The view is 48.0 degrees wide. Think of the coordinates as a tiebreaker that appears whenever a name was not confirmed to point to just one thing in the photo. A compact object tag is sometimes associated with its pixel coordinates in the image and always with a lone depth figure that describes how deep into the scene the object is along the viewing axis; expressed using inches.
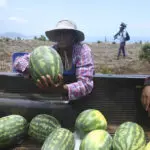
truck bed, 68.0
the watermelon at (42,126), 57.7
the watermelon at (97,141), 48.6
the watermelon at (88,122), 58.5
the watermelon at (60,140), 48.9
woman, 67.2
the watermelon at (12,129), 57.1
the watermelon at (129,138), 48.7
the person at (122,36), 430.7
